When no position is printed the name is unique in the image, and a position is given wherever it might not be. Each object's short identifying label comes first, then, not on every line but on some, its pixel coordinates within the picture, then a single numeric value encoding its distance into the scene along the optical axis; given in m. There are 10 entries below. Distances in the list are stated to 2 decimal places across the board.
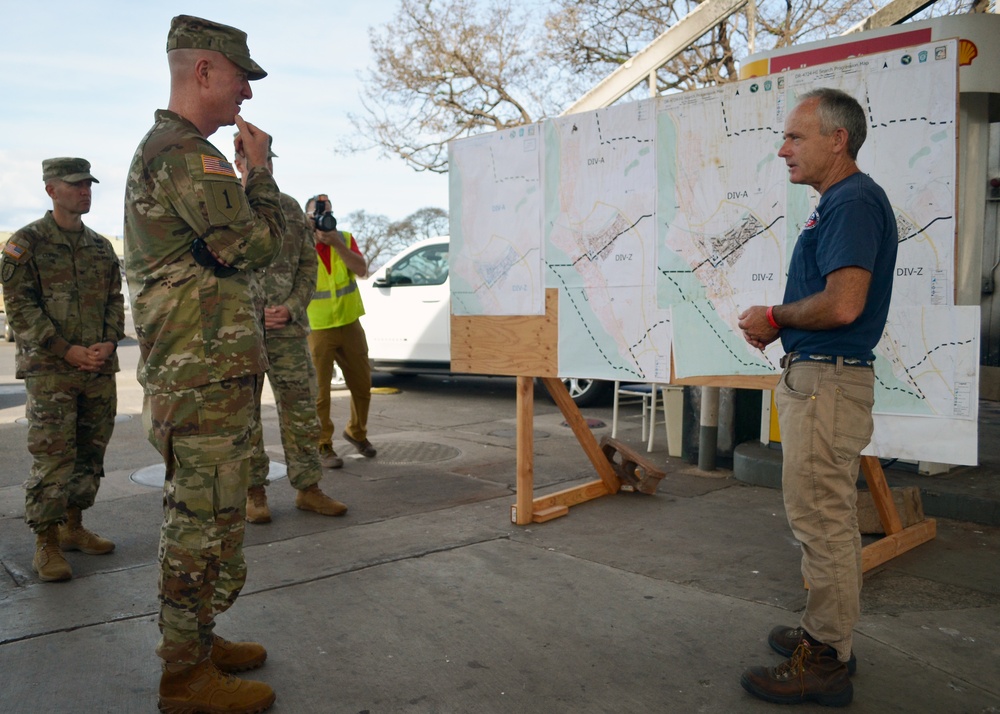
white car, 10.04
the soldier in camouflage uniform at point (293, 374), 4.82
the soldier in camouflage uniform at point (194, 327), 2.62
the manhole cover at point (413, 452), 6.61
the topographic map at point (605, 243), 4.30
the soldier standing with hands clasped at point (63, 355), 3.97
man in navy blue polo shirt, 2.75
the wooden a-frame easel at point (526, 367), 4.71
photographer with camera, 6.22
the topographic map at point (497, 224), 4.73
